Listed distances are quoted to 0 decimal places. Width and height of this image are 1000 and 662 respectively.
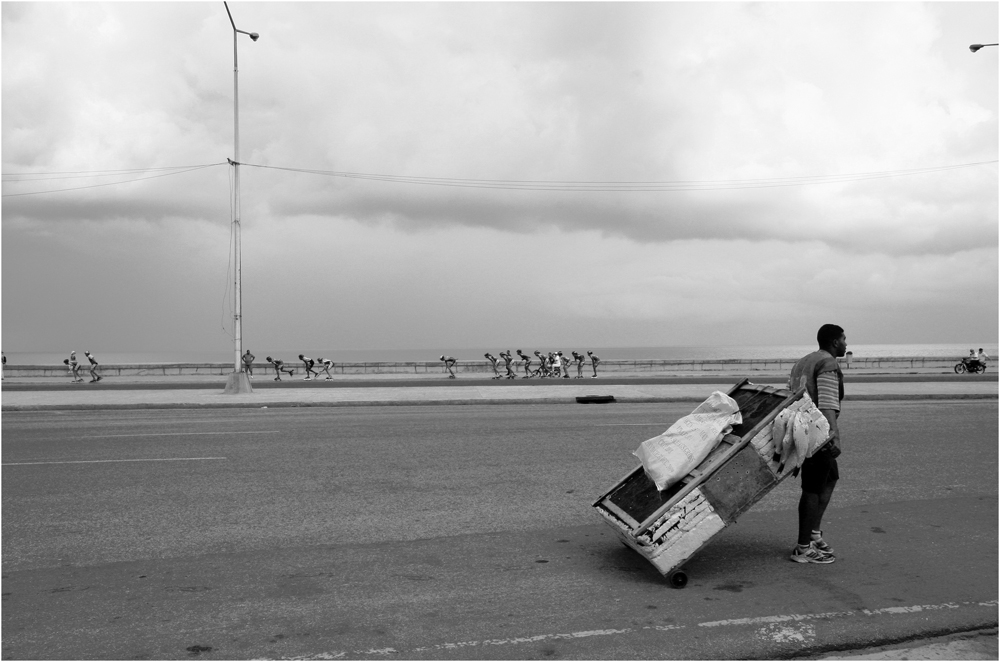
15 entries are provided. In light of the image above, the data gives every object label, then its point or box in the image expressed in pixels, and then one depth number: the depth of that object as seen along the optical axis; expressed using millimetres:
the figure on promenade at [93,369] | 32500
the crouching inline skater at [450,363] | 33812
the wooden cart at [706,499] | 4945
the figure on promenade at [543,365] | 33812
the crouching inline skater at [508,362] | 33578
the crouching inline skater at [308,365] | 33844
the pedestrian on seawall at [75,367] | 32906
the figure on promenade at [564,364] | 33328
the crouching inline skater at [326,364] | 33638
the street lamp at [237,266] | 21891
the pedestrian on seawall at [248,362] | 33225
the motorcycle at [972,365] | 35719
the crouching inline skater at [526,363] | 34162
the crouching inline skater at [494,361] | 34062
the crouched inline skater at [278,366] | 34281
